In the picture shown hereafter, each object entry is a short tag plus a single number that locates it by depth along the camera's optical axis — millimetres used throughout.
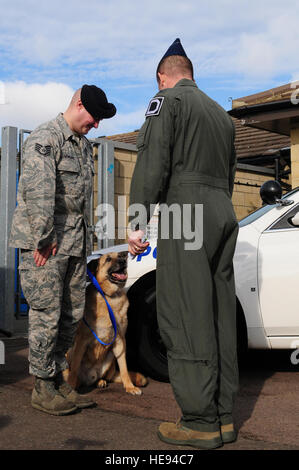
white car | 4227
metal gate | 6910
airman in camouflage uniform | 3355
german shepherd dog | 4102
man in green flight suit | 2760
